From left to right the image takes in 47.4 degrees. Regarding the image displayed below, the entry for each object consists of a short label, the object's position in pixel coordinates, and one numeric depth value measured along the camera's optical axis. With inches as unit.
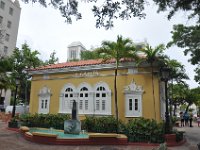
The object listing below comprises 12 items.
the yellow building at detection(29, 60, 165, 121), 638.5
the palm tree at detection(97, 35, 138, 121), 580.7
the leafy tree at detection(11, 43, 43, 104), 1104.2
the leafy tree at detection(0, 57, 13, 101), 713.0
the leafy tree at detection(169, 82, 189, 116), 1397.1
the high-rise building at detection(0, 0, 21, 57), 1581.1
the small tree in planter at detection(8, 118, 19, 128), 642.2
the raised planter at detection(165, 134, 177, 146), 462.0
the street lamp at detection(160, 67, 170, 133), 481.7
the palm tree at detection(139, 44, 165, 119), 604.7
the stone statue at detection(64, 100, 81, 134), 552.1
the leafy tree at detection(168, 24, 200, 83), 632.2
